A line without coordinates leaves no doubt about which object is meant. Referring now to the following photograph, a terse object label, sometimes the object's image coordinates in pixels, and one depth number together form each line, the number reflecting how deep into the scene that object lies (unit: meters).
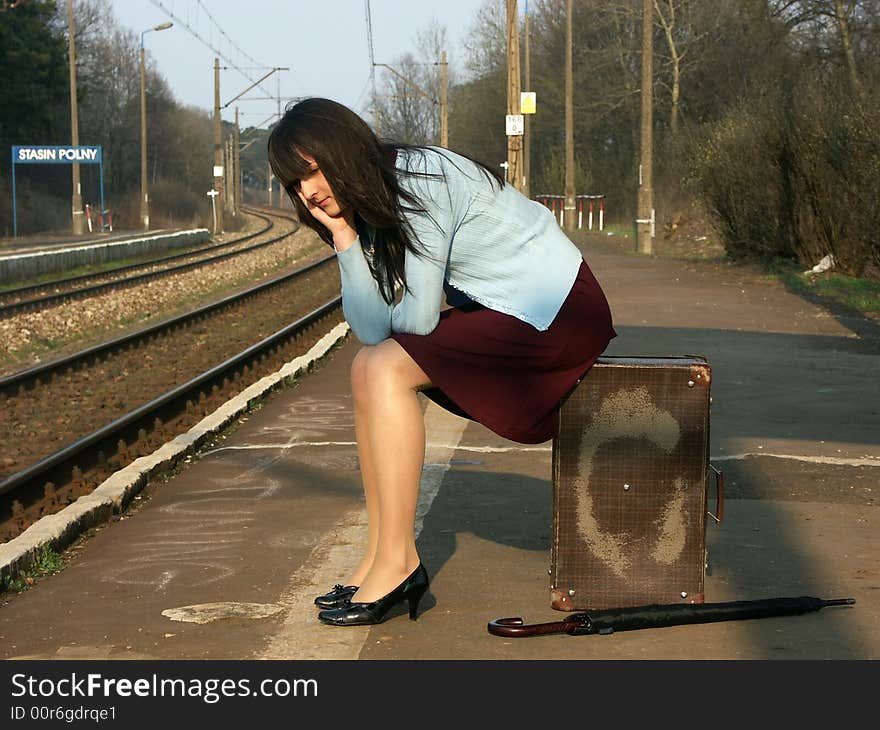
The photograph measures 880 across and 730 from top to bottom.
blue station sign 48.94
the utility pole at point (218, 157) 51.85
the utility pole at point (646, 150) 30.22
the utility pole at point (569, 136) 40.69
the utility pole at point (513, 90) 26.97
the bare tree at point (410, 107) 91.00
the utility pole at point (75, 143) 43.78
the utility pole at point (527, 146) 48.88
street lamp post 56.35
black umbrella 3.95
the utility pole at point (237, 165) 78.06
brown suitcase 4.10
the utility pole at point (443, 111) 49.52
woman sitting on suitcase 3.95
